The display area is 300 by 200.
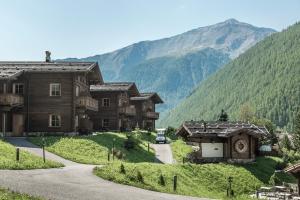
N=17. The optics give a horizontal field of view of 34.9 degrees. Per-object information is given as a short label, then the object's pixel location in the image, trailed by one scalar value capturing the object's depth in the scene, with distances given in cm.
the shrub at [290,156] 5641
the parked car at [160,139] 6731
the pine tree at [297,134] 7641
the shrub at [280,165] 5191
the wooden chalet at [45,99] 5253
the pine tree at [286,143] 7660
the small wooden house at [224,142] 4972
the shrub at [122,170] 2997
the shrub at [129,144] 5058
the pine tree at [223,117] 8926
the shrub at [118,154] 4478
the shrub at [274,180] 4317
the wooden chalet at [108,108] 7044
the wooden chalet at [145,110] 8988
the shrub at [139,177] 2868
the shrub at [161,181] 3057
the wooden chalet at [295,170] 3209
